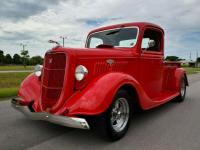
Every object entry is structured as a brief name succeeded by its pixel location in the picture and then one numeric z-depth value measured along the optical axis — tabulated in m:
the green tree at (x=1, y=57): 91.12
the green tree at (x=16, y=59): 96.10
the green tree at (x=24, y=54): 61.34
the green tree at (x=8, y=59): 92.94
